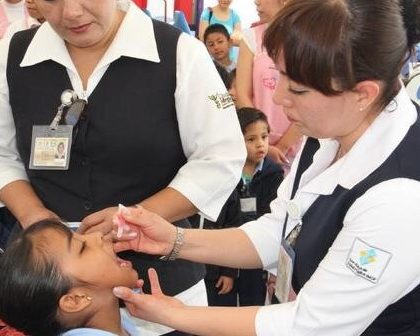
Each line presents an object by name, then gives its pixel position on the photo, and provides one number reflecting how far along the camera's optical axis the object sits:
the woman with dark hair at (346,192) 1.00
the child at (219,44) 5.32
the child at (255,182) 2.78
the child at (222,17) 5.82
